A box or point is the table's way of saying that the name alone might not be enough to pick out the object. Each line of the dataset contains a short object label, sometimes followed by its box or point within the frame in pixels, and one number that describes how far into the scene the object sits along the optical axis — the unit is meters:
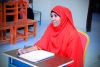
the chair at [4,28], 4.19
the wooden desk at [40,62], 1.48
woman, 1.87
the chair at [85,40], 2.03
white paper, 1.56
